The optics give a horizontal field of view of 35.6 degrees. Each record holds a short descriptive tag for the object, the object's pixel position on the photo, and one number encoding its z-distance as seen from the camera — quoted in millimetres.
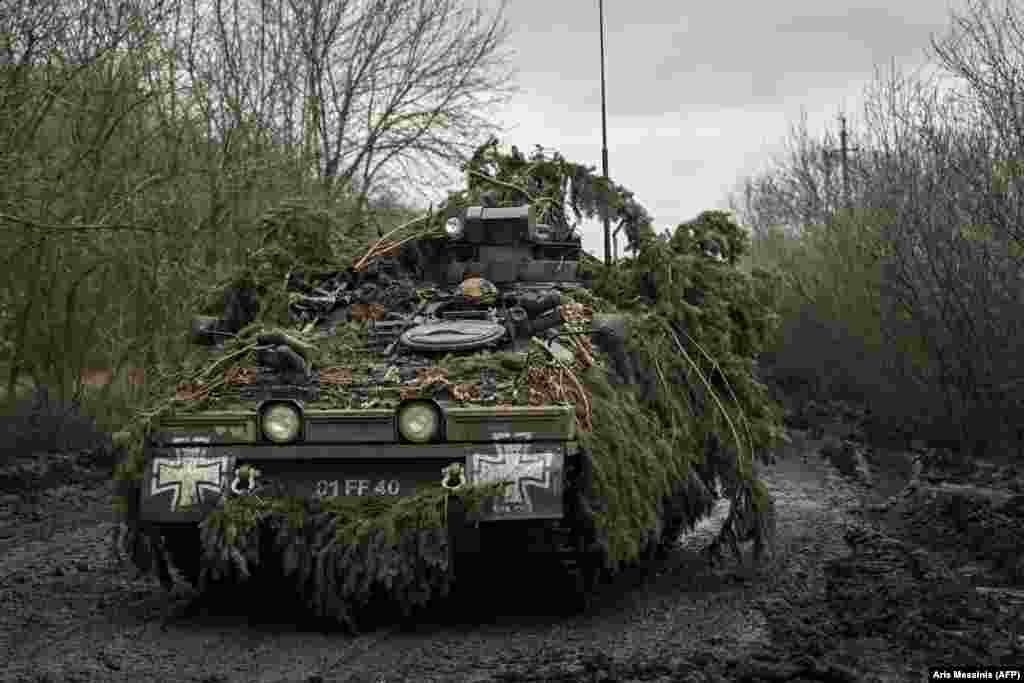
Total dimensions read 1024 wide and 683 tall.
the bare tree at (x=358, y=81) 24219
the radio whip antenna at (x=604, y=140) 15000
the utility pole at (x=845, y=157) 27191
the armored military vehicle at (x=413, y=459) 7910
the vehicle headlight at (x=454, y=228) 10703
